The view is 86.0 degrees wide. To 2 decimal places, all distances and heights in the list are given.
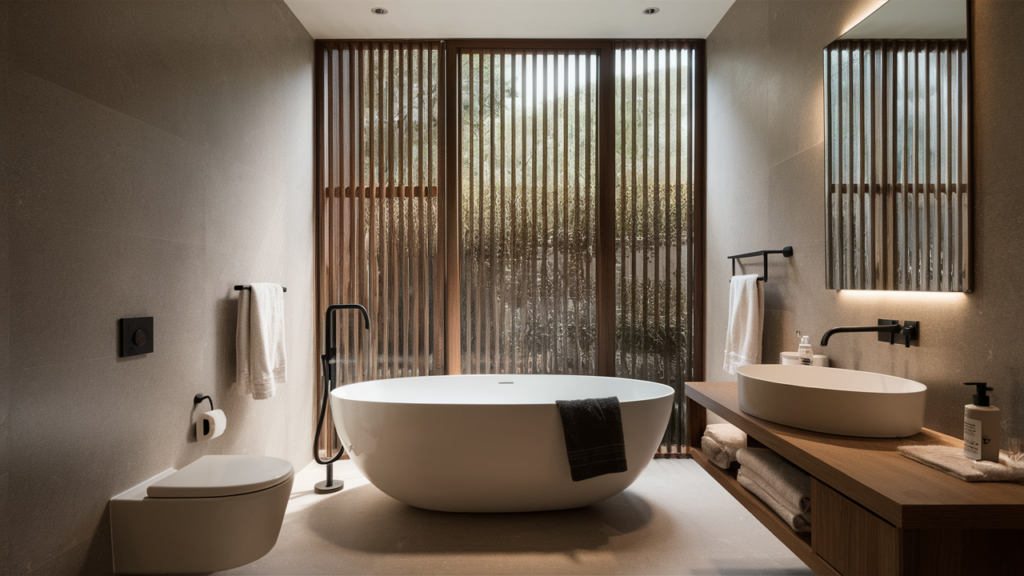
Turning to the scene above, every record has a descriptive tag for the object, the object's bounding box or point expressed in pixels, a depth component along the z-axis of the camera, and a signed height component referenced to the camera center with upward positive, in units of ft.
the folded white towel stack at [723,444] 6.80 -2.00
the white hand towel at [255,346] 8.56 -0.91
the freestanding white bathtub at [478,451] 7.97 -2.45
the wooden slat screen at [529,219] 11.94 +1.48
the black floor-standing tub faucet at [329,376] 10.06 -1.67
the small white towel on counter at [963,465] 3.89 -1.33
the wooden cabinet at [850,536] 3.68 -1.85
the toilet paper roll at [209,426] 7.64 -1.94
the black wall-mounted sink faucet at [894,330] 5.93 -0.50
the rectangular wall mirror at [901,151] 5.36 +1.50
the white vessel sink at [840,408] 4.89 -1.13
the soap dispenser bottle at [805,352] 7.34 -0.89
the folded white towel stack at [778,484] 5.07 -2.00
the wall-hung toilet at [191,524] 6.07 -2.64
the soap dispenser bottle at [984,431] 4.13 -1.11
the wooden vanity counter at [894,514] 3.49 -1.52
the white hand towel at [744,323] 9.05 -0.63
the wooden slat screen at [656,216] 11.93 +1.54
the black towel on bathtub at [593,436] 8.01 -2.21
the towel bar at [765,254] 8.61 +0.53
